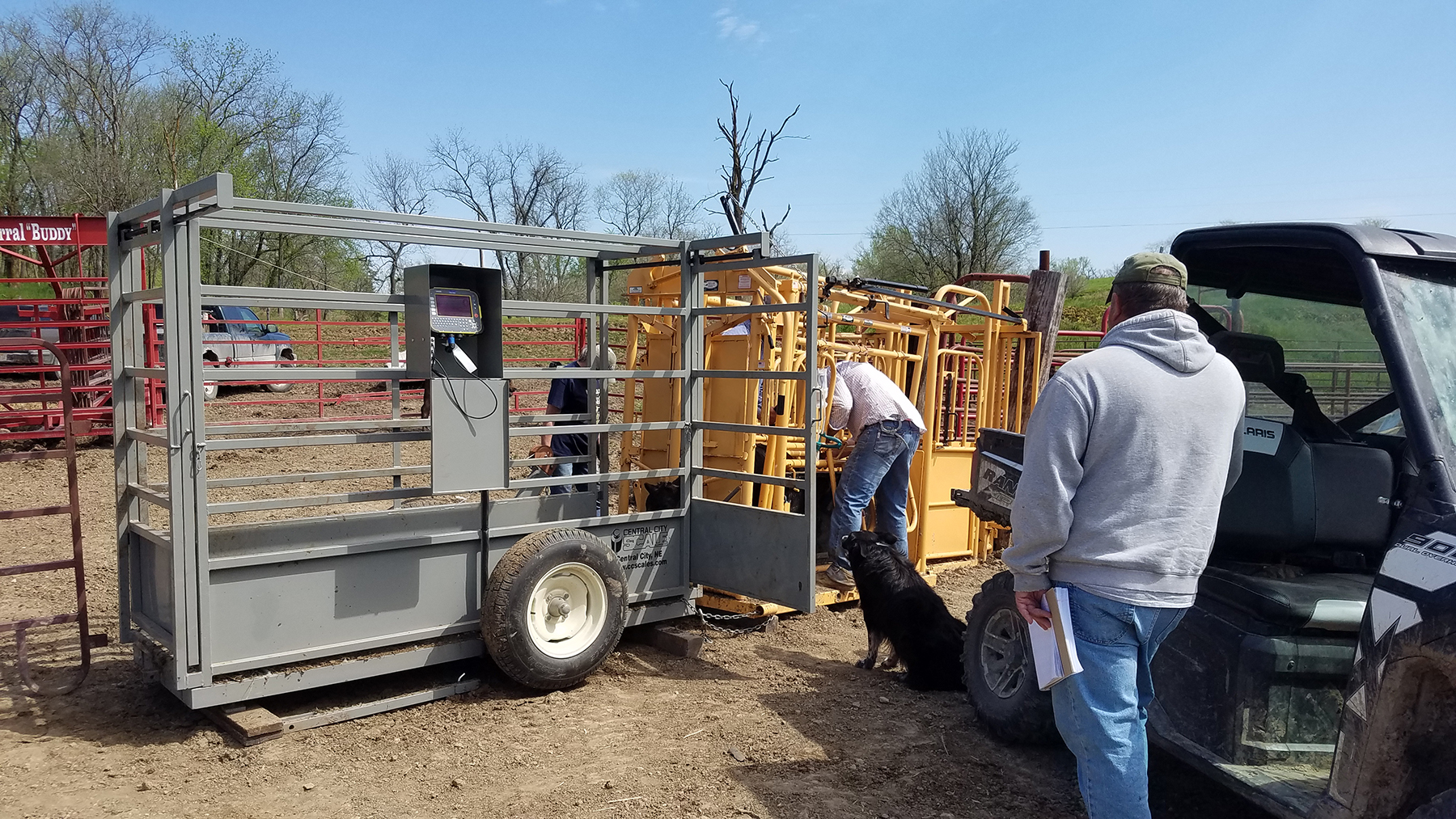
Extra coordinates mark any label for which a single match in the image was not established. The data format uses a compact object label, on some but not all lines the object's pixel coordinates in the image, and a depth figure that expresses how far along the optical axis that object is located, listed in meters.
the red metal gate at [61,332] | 11.25
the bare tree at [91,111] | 26.84
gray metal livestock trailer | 4.18
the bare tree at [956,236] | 38.94
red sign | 11.70
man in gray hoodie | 2.60
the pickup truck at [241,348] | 16.86
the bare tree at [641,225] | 42.46
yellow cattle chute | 6.24
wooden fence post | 7.99
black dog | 5.10
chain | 6.08
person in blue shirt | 7.11
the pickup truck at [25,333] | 13.46
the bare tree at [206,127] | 27.83
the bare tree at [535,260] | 34.16
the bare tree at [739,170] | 21.05
